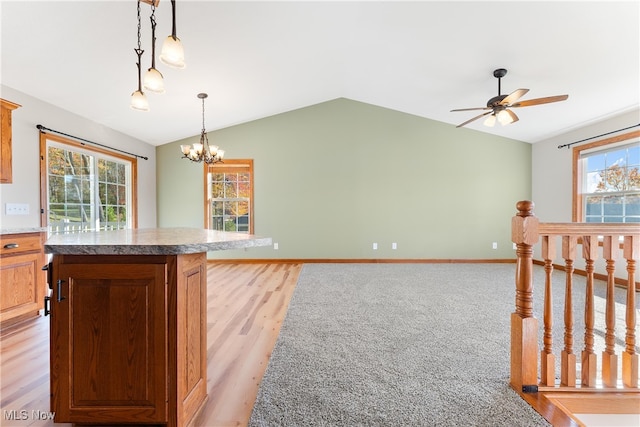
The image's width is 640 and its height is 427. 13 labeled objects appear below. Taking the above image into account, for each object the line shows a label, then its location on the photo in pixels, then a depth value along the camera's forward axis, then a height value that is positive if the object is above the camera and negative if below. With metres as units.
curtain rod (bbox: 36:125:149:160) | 3.07 +0.99
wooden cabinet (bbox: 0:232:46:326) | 2.36 -0.59
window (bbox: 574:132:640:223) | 3.77 +0.45
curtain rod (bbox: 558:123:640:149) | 3.66 +1.12
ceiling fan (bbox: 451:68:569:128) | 2.75 +1.18
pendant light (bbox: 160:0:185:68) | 1.62 +0.97
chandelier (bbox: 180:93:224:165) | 3.88 +0.87
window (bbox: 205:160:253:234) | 5.42 +0.29
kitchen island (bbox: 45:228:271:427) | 1.15 -0.54
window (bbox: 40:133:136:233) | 3.30 +0.36
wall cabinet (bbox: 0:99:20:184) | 2.58 +0.70
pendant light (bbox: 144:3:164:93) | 1.79 +0.88
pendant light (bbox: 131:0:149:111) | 1.96 +0.82
